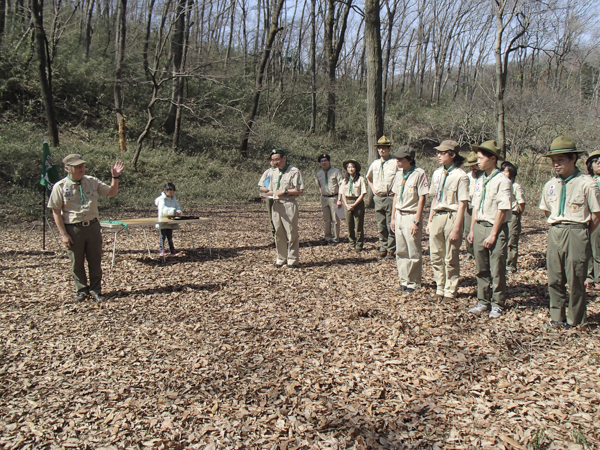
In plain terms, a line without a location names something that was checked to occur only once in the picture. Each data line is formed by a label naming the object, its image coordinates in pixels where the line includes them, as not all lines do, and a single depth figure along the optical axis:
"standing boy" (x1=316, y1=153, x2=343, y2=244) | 9.37
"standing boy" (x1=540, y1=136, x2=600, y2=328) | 4.33
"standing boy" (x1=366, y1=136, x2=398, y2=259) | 7.77
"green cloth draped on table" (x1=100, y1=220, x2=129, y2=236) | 7.28
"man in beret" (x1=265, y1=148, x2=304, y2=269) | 7.33
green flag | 7.78
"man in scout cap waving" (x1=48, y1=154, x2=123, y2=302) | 5.67
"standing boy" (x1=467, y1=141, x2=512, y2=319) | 4.81
